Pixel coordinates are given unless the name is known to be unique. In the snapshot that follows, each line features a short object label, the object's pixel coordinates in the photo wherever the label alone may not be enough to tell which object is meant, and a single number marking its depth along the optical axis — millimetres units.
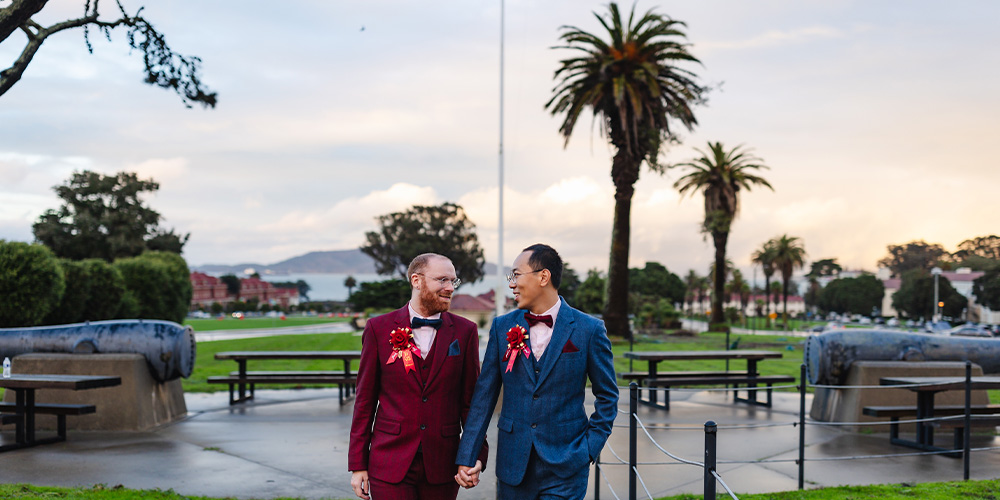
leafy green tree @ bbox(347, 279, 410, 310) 52875
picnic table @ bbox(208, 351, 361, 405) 11327
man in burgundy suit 3477
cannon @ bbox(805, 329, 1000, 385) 10078
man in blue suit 3359
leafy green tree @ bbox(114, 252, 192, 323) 32531
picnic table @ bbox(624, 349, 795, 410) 11188
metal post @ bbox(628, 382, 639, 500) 5012
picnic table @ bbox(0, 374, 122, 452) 8203
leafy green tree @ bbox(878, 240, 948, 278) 129875
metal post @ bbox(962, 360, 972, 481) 7415
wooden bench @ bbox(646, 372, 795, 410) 11250
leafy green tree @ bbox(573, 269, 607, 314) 39188
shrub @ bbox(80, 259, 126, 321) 28656
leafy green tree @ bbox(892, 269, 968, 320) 85125
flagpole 29359
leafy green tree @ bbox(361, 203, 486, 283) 71312
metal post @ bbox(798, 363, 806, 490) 6848
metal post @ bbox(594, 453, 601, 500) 5934
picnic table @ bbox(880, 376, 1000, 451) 8164
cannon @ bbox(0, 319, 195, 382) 9805
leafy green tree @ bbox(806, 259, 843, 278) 151475
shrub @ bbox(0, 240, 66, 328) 21453
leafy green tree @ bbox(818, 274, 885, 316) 108438
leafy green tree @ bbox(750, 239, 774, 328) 77688
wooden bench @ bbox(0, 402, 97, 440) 8594
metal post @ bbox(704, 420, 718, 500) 3164
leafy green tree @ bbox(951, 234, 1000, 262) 123500
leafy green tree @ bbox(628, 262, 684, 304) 97438
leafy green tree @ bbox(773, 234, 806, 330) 75750
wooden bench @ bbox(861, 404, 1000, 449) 8547
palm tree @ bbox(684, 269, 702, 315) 109375
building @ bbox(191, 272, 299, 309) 125906
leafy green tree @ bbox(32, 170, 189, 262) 57844
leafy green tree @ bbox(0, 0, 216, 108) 6277
